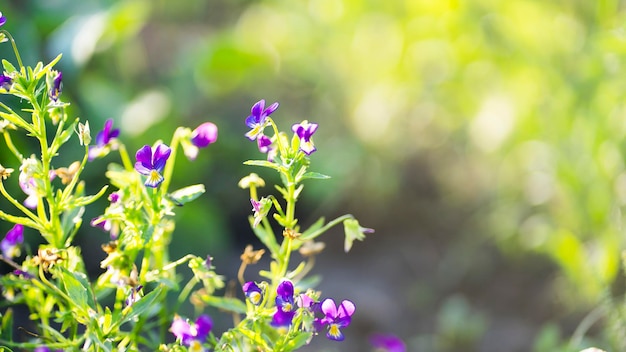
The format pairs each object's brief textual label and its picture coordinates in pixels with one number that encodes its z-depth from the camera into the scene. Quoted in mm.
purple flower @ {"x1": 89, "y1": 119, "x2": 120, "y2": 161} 1119
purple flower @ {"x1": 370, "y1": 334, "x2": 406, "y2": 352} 1228
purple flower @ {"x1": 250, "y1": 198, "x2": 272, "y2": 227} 1062
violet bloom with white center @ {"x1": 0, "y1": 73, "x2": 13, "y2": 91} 1065
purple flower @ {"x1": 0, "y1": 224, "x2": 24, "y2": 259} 1136
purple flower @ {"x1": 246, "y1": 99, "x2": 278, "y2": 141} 1074
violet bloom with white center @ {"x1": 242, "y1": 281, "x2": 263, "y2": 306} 1078
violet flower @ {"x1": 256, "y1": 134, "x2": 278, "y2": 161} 1083
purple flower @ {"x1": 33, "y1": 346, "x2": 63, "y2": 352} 1166
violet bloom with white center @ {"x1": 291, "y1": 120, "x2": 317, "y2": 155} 1066
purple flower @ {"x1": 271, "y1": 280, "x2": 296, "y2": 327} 1067
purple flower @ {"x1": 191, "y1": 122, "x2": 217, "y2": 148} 1133
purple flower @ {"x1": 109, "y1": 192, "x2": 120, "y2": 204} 1104
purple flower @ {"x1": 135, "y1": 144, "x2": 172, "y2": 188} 1066
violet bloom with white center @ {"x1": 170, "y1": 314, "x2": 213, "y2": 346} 1085
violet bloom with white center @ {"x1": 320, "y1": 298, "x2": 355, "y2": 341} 1082
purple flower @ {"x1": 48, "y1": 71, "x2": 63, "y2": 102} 1066
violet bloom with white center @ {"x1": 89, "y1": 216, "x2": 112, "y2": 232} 1119
